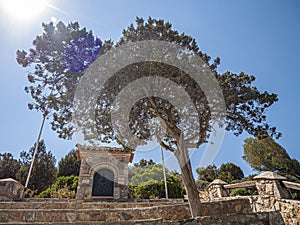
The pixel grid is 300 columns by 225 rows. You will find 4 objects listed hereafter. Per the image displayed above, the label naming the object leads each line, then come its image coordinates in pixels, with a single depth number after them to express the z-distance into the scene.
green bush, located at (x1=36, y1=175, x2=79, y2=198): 10.85
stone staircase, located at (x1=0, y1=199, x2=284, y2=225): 3.30
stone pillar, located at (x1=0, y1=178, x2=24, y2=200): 6.79
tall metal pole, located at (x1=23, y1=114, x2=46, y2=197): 10.84
